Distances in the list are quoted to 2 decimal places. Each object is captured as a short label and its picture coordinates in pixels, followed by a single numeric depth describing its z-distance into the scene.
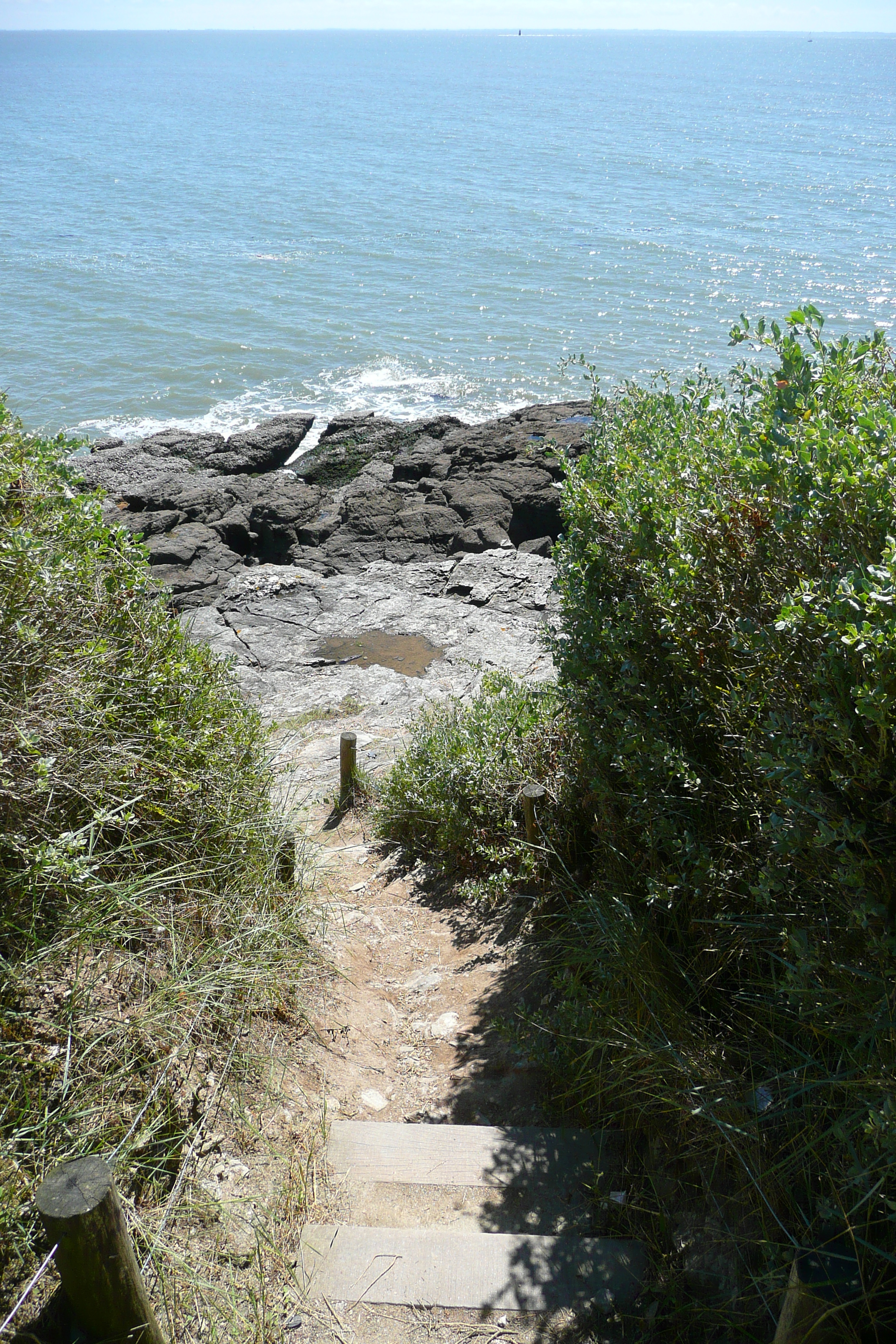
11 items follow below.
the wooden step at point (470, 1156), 3.25
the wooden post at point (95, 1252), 2.12
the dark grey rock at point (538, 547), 12.12
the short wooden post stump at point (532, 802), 4.74
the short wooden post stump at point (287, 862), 4.46
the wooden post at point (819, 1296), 2.01
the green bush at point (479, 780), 5.29
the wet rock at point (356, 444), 16.02
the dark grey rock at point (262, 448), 16.42
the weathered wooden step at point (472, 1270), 2.76
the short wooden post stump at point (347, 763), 6.64
